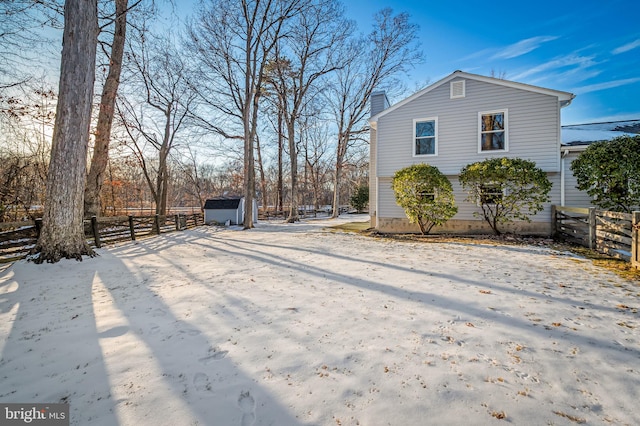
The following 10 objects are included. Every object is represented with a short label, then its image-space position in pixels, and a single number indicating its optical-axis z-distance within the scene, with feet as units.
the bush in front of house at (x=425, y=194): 31.01
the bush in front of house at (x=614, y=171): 22.27
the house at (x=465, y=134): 30.17
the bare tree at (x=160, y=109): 52.85
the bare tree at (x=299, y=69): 53.93
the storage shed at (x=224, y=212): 59.00
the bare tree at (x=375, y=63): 60.29
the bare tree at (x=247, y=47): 44.42
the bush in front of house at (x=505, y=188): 28.17
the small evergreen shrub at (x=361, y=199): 96.94
